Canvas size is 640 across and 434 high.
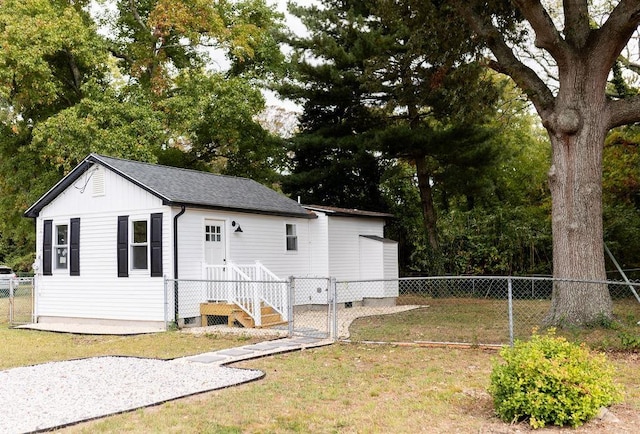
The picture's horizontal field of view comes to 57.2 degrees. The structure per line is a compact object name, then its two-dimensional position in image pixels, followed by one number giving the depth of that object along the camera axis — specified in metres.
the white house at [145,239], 13.21
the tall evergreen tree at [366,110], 19.16
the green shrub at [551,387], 4.99
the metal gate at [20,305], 14.95
